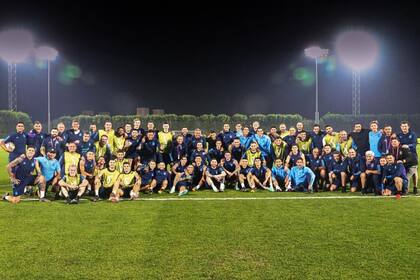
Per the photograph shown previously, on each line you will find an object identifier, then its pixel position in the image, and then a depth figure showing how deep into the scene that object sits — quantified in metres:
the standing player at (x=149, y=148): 9.42
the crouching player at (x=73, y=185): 7.47
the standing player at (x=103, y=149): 9.08
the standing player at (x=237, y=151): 9.87
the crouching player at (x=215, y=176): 9.04
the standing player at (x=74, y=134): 8.90
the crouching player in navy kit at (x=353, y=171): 8.57
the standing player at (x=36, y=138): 8.72
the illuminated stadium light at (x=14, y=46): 36.50
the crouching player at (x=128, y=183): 7.85
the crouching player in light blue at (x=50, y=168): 8.02
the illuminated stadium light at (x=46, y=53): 37.47
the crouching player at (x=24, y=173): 7.69
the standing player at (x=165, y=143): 9.77
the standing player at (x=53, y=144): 8.73
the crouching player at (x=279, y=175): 9.12
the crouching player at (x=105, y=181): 7.84
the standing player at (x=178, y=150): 9.70
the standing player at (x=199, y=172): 9.27
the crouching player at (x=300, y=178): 8.80
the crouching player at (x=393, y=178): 8.00
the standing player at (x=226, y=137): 10.31
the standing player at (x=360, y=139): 9.19
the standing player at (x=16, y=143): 8.33
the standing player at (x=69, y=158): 8.18
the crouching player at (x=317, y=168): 8.97
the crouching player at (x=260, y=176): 9.11
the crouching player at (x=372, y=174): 8.19
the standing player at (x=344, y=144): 9.34
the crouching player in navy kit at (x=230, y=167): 9.39
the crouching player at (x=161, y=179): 8.78
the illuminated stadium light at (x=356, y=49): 38.47
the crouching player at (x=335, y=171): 8.83
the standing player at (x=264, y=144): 9.89
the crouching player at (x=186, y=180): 8.58
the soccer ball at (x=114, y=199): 7.49
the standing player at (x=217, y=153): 9.88
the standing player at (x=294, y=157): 9.16
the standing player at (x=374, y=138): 8.97
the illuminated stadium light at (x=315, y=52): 38.03
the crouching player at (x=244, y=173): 9.13
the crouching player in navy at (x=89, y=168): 8.12
